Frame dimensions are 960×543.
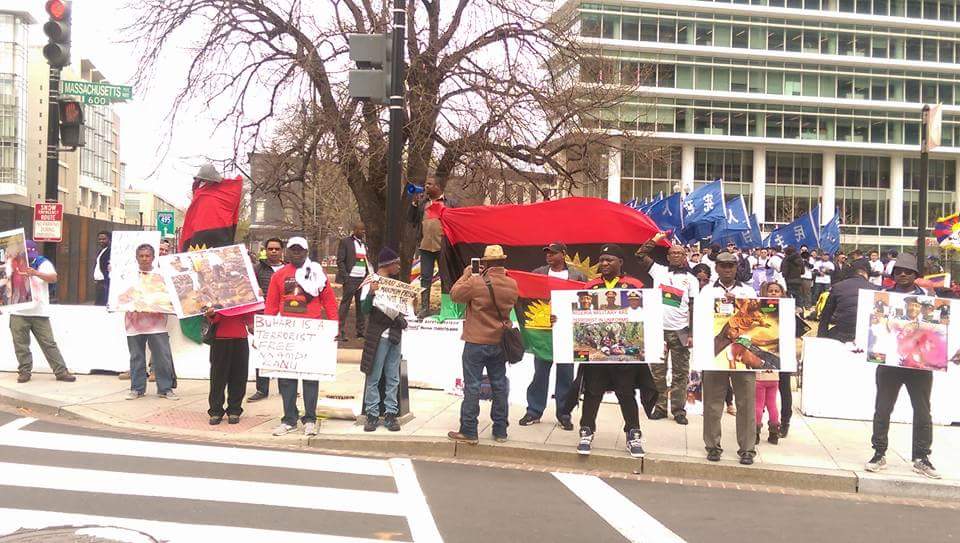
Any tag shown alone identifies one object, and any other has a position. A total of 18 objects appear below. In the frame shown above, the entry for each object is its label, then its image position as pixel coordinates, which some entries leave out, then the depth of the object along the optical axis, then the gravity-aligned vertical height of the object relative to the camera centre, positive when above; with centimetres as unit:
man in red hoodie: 825 -28
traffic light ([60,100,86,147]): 1237 +229
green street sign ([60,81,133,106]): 1224 +276
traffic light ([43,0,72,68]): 1177 +352
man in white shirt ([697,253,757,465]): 759 -116
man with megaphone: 1198 +47
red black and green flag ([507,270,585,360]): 908 -40
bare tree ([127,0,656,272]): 1443 +348
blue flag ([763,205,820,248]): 2733 +160
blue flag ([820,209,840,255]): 2741 +141
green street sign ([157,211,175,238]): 2312 +141
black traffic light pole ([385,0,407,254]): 894 +167
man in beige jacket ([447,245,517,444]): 788 -48
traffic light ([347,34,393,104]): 902 +234
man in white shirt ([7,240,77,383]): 1039 -76
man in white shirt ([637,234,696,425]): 898 -48
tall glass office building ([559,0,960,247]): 6306 +1437
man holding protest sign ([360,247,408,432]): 823 -76
